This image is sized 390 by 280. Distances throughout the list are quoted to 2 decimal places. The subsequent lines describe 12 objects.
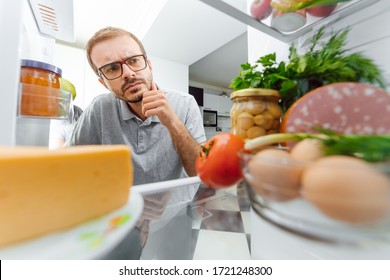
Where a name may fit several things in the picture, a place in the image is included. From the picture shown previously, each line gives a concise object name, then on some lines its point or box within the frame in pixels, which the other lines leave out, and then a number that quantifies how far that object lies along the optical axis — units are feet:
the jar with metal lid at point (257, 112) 1.17
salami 0.89
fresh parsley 1.05
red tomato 1.05
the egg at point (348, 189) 0.56
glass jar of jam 1.26
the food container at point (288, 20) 1.36
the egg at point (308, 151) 0.73
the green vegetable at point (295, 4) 1.22
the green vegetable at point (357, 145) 0.63
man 2.37
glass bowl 0.56
